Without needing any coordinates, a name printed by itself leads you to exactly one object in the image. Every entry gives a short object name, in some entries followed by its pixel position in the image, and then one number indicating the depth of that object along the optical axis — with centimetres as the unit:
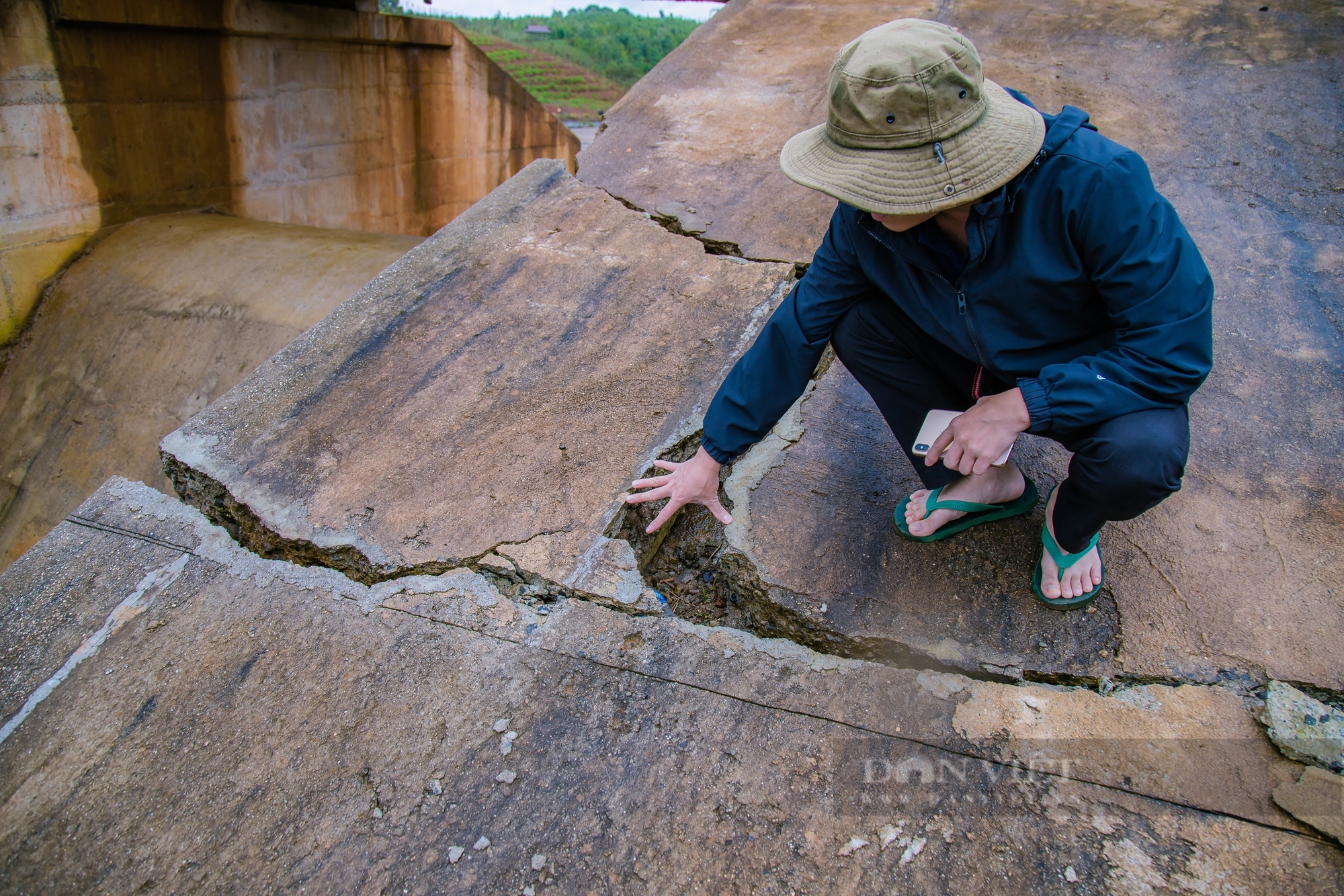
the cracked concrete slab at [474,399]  192
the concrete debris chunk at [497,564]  178
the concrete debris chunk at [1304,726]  136
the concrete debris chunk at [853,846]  127
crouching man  122
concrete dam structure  406
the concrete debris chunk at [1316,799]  126
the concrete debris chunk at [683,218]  306
